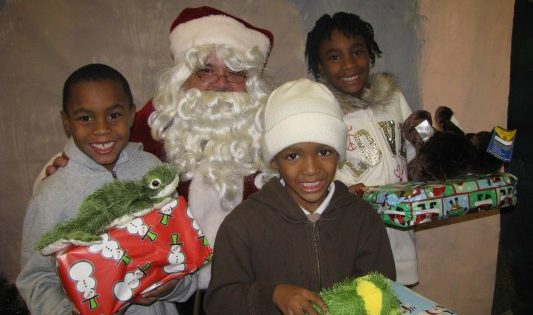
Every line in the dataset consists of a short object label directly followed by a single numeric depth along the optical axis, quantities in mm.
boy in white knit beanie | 1418
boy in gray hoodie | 1361
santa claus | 2029
